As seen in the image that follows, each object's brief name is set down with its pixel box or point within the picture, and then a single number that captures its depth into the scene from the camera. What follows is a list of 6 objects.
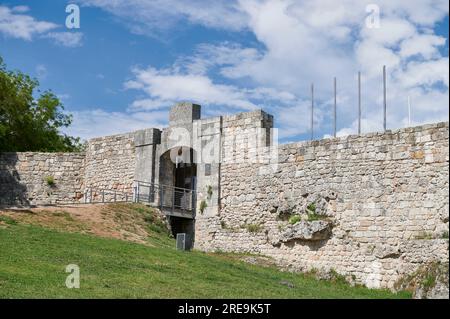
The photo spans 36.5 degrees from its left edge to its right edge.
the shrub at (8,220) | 19.26
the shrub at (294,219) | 20.25
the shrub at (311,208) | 19.91
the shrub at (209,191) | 23.02
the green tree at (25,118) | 30.14
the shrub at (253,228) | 21.33
